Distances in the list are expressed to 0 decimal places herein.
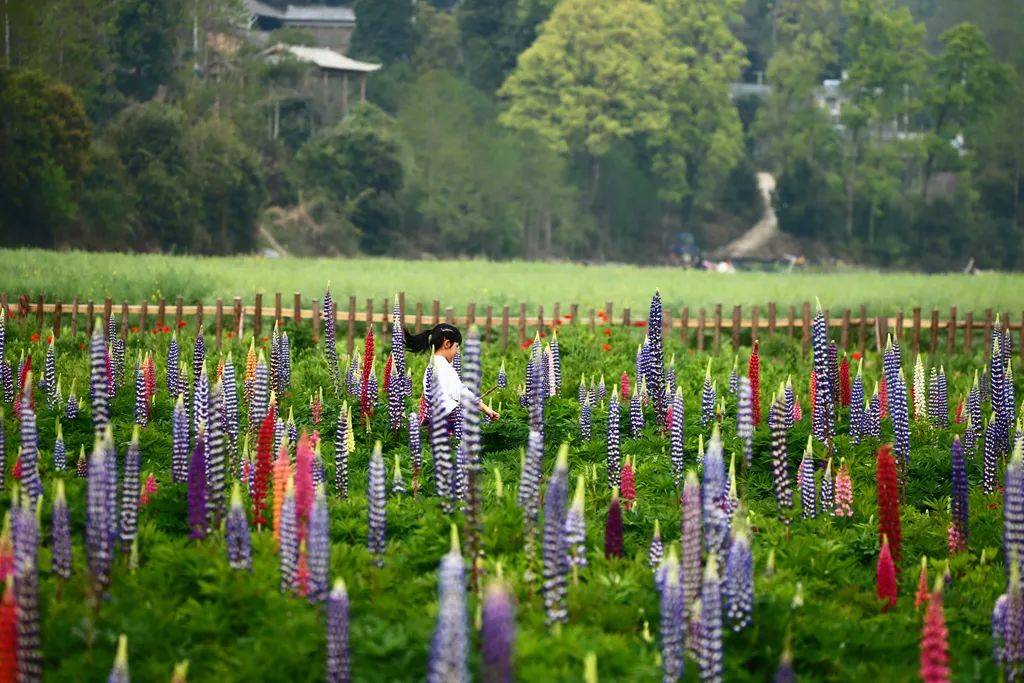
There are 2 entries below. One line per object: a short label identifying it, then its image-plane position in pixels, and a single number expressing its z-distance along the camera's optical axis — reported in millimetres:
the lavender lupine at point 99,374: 15953
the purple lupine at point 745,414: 15914
